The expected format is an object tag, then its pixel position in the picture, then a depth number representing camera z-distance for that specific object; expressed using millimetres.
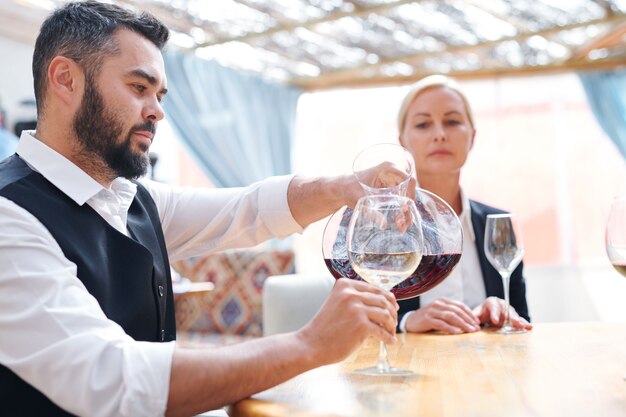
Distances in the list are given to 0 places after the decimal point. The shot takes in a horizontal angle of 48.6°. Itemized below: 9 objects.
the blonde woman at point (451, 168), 2139
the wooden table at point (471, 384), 926
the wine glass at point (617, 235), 1227
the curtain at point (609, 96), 6109
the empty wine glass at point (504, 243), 1590
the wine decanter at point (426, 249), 1264
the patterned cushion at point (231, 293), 4406
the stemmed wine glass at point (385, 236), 1045
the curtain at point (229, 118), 5828
